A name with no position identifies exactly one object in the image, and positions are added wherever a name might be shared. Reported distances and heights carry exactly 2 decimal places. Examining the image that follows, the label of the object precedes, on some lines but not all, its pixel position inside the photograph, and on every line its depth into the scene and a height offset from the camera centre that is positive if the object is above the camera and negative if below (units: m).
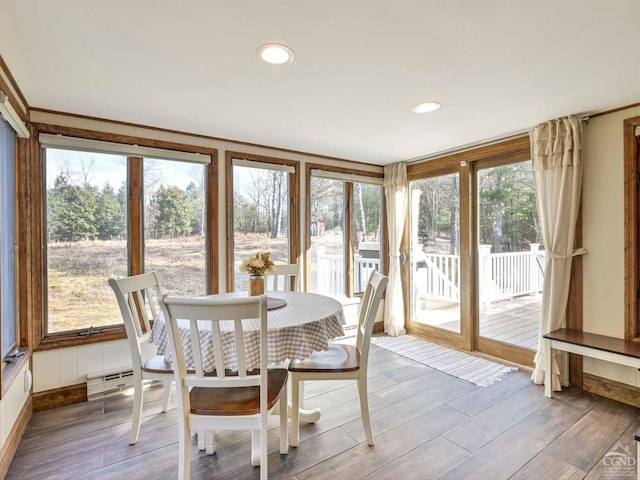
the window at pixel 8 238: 2.11 +0.05
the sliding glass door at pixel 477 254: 3.28 -0.18
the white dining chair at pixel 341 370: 2.01 -0.79
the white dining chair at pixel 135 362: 2.03 -0.77
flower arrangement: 2.34 -0.18
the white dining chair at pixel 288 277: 3.15 -0.37
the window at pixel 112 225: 2.68 +0.16
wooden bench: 2.30 -0.82
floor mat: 3.06 -1.28
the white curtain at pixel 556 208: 2.72 +0.25
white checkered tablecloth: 1.64 -0.51
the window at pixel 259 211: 3.47 +0.35
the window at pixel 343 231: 4.11 +0.12
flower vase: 2.35 -0.31
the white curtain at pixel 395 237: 4.36 +0.03
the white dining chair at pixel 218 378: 1.44 -0.64
